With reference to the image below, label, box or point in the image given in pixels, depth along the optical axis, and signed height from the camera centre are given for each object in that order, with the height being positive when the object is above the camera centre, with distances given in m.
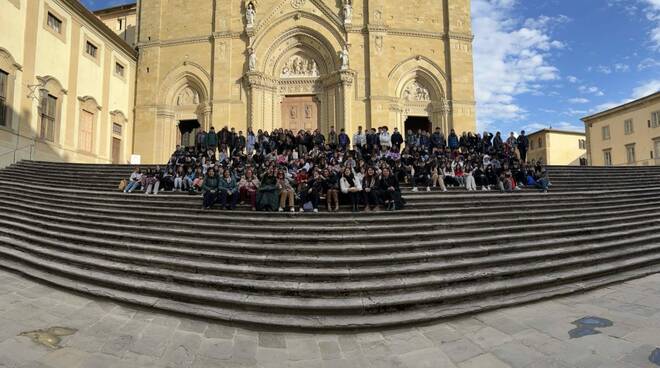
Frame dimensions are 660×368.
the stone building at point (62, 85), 15.72 +5.84
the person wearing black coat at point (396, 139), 15.27 +2.59
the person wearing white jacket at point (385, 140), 15.05 +2.52
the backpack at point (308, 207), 9.00 -0.08
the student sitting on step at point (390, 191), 9.12 +0.29
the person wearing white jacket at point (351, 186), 9.19 +0.42
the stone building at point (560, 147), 45.67 +6.81
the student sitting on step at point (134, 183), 12.05 +0.69
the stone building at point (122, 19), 27.45 +13.81
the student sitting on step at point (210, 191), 9.11 +0.32
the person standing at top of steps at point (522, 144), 15.93 +2.47
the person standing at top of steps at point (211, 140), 15.53 +2.63
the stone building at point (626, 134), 31.69 +6.21
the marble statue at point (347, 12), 21.52 +10.89
